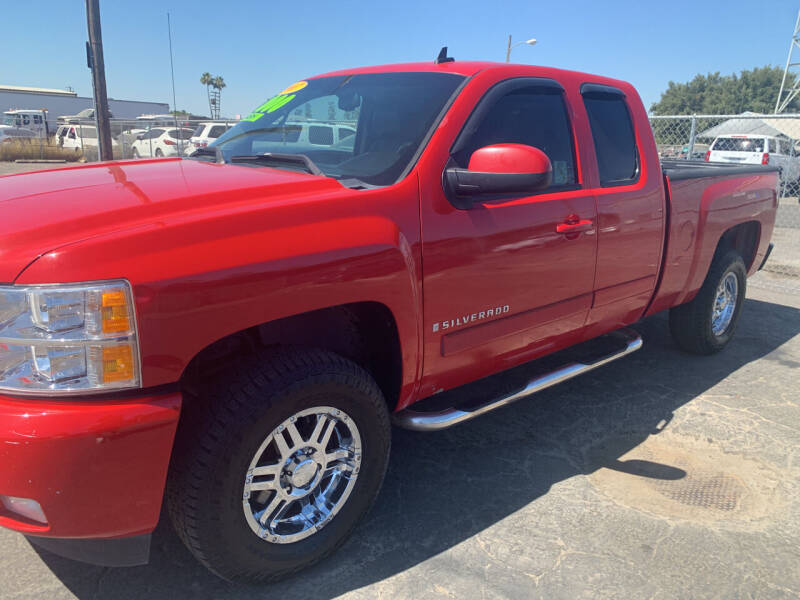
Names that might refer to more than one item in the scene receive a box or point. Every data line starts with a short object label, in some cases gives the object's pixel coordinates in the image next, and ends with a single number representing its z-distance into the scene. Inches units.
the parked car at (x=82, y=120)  1129.7
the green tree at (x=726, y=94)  2910.9
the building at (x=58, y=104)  2159.2
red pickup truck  65.6
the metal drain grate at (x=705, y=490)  111.1
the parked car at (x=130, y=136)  788.3
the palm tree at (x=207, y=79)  2701.8
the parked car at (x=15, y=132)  1102.2
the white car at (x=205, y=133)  723.4
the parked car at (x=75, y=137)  1011.4
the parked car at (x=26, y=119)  1465.3
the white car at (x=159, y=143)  765.3
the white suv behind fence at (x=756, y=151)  624.4
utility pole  304.5
